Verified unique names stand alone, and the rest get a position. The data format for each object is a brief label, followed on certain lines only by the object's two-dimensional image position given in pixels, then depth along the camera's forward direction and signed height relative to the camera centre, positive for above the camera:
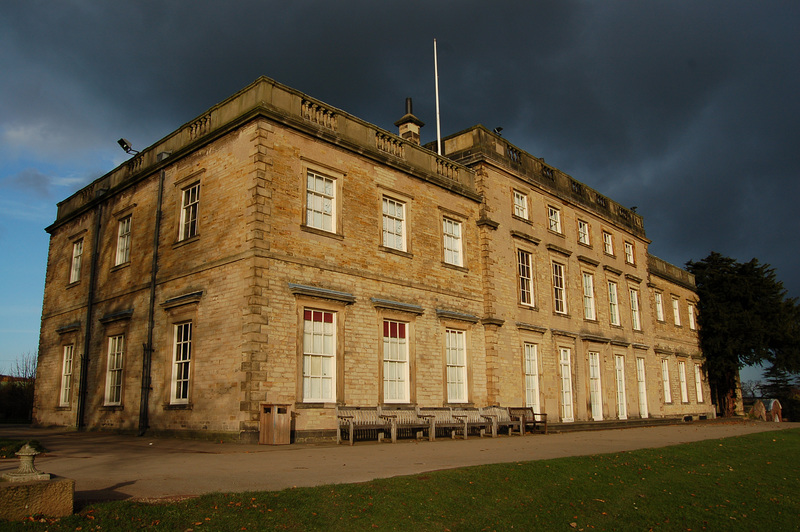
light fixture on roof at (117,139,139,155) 19.75 +7.73
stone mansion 14.78 +3.13
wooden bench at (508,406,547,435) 19.20 -0.93
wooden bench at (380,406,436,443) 15.55 -0.82
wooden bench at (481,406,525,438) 17.90 -0.90
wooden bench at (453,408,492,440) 17.09 -0.87
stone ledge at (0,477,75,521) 5.23 -0.93
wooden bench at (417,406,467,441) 16.09 -0.81
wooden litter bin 13.19 -0.77
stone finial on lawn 5.56 -0.71
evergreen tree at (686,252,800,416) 35.31 +3.71
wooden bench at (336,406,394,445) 14.35 -0.77
